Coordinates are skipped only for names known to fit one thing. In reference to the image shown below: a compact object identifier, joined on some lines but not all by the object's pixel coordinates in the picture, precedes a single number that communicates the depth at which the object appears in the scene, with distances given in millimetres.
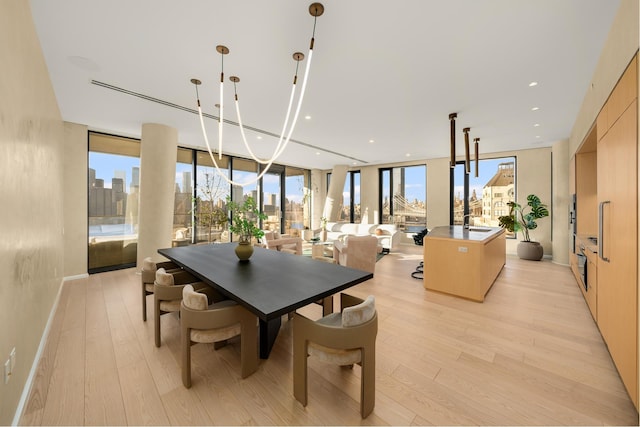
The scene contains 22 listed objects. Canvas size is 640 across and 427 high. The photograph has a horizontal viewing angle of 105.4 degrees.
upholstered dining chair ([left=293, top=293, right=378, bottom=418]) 1551
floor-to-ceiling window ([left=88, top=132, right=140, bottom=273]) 5035
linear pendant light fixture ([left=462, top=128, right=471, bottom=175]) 4518
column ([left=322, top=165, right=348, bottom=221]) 9156
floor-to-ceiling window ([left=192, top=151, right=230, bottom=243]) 6594
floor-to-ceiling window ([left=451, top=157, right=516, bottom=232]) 7078
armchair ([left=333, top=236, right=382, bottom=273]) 4590
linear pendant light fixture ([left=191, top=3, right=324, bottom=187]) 1946
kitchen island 3512
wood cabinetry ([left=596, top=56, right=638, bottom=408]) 1659
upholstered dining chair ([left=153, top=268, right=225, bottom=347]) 2338
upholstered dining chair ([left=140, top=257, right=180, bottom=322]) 2861
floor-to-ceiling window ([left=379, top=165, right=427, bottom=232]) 8540
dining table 1648
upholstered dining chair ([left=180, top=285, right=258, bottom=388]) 1810
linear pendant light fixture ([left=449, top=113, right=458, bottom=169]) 4107
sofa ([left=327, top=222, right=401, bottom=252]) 7566
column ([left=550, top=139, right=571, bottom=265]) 5605
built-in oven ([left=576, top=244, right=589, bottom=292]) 3188
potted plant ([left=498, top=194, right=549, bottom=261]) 6137
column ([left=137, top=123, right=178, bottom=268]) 4684
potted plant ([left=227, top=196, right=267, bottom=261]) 2758
